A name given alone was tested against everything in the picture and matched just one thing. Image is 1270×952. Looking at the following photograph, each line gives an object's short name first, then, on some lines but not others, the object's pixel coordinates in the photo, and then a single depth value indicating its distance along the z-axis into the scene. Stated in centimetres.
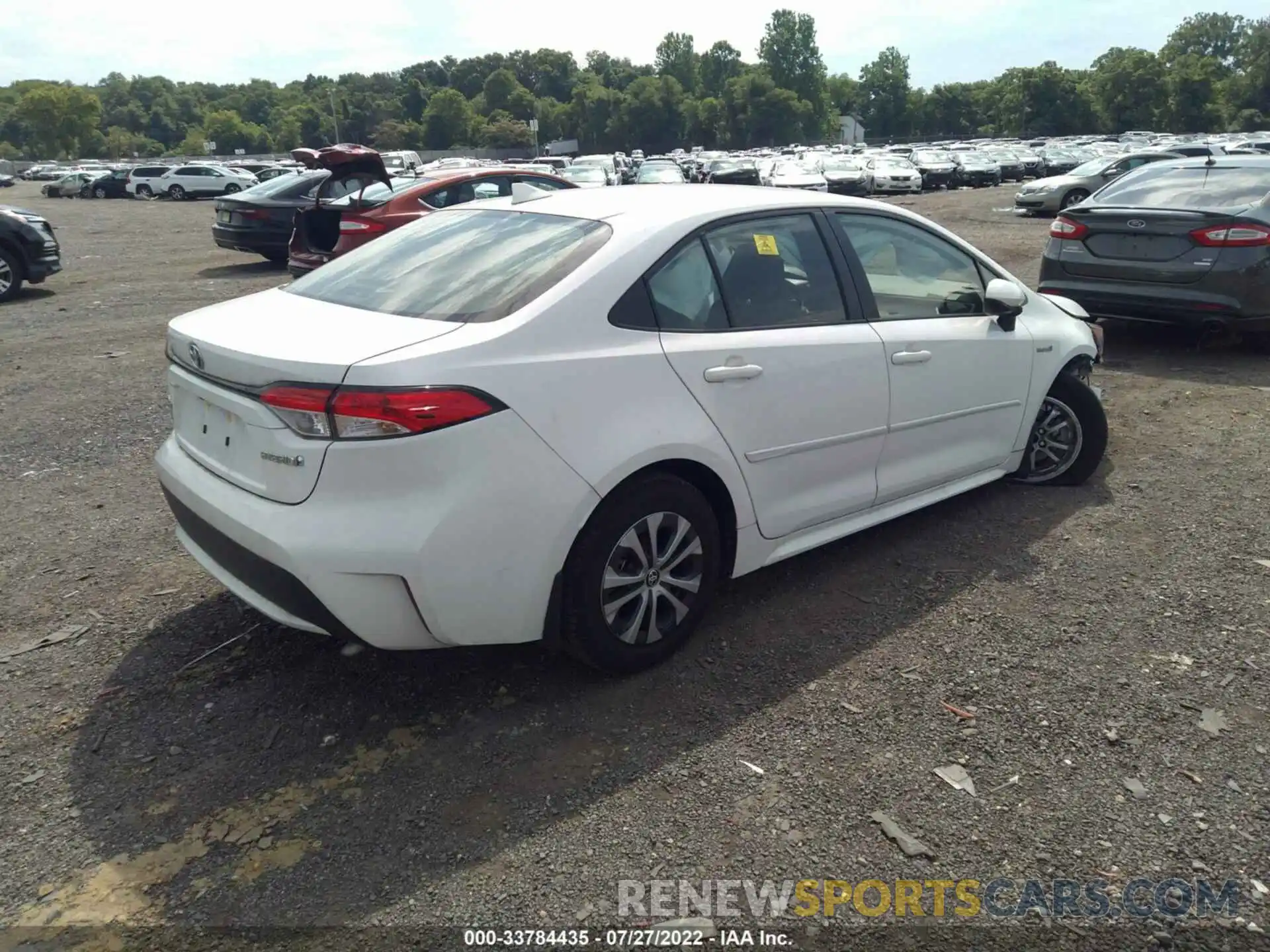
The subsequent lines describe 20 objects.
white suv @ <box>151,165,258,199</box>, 4056
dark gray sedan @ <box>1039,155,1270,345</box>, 732
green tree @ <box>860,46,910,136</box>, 14112
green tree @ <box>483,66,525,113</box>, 16162
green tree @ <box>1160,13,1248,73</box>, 14262
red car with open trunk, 1040
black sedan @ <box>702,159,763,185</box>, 2597
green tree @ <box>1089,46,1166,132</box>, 10756
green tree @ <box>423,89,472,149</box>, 14375
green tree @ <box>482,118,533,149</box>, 13212
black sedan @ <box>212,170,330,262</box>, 1432
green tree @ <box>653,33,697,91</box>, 17962
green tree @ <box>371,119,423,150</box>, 13688
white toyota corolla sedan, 280
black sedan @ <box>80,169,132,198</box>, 4347
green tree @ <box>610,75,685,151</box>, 14238
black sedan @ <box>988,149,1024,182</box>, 3881
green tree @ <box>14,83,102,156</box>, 12031
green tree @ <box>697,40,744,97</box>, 17925
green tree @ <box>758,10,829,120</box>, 16275
